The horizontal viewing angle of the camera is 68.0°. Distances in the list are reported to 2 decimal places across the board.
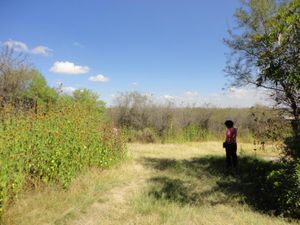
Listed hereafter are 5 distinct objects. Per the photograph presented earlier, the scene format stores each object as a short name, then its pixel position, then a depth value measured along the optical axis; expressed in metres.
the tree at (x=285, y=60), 4.39
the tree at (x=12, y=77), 9.14
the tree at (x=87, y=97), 10.40
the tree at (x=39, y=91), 9.30
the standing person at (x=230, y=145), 6.91
